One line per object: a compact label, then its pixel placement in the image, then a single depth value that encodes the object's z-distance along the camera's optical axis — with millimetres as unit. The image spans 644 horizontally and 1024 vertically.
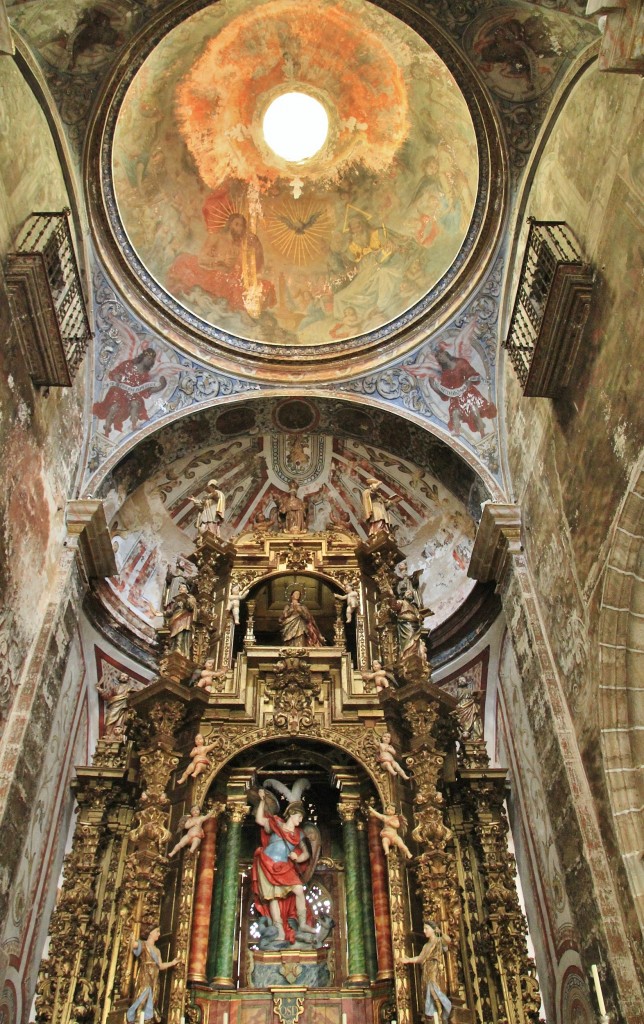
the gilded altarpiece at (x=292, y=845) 9352
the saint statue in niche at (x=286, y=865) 10305
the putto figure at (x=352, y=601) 13453
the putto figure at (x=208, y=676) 11805
